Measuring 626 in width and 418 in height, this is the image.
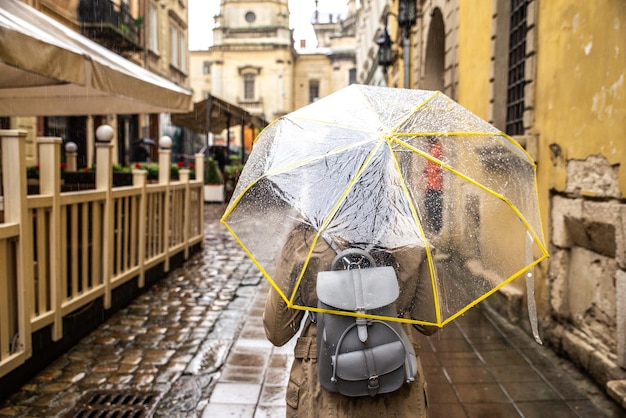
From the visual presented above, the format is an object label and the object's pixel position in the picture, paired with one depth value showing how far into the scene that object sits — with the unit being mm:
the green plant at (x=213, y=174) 19206
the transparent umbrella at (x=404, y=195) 2062
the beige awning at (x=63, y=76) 4316
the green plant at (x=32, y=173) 7982
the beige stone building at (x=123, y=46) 15898
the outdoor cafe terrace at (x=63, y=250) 4121
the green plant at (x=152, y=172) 10828
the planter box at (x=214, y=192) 18953
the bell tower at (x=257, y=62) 52531
